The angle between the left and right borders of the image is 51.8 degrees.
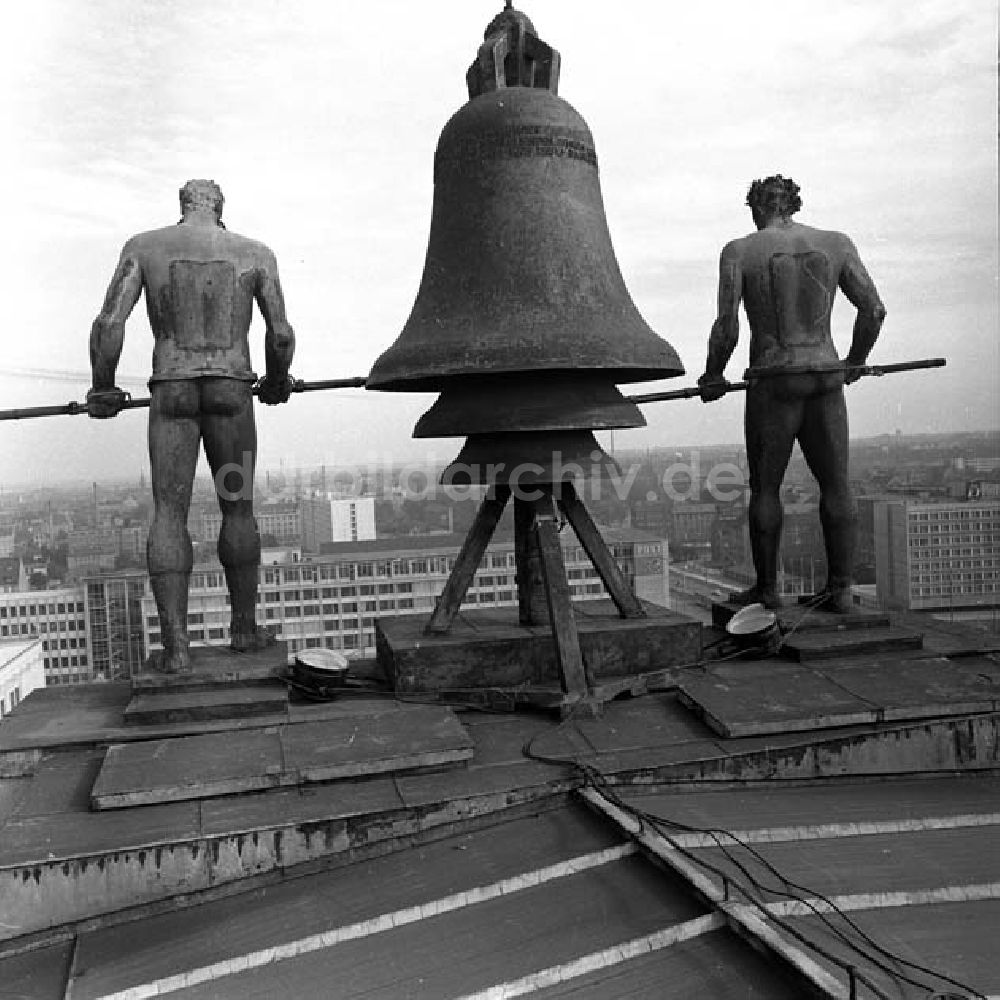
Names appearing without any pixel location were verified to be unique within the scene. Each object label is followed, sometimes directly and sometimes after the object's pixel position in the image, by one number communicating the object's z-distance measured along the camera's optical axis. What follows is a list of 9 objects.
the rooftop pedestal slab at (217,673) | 5.11
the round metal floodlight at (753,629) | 5.85
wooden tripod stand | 4.97
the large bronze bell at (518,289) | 4.95
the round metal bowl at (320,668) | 5.22
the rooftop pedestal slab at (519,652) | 5.25
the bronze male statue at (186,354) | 5.29
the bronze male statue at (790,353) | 6.13
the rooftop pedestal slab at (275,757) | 4.04
